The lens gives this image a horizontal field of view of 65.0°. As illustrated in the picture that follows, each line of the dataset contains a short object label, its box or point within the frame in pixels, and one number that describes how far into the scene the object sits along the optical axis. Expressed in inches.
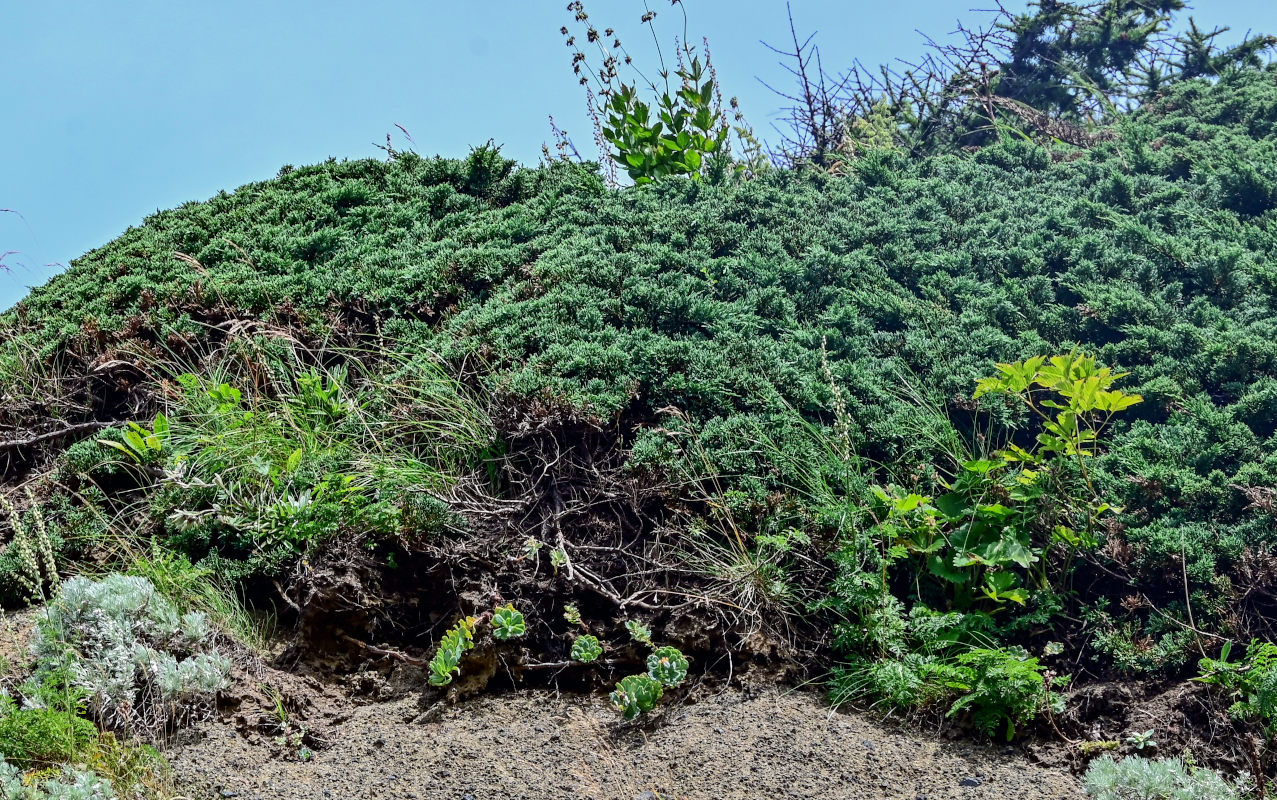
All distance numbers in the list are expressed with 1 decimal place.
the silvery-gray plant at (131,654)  148.3
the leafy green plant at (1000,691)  142.4
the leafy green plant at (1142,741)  142.9
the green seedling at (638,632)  157.9
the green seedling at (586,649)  156.3
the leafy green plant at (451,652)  152.5
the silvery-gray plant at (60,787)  126.9
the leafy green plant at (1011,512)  159.3
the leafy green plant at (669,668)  153.6
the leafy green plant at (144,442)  201.8
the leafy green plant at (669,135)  312.5
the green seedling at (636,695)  150.4
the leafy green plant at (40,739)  136.4
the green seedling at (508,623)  155.6
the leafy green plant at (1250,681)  137.4
